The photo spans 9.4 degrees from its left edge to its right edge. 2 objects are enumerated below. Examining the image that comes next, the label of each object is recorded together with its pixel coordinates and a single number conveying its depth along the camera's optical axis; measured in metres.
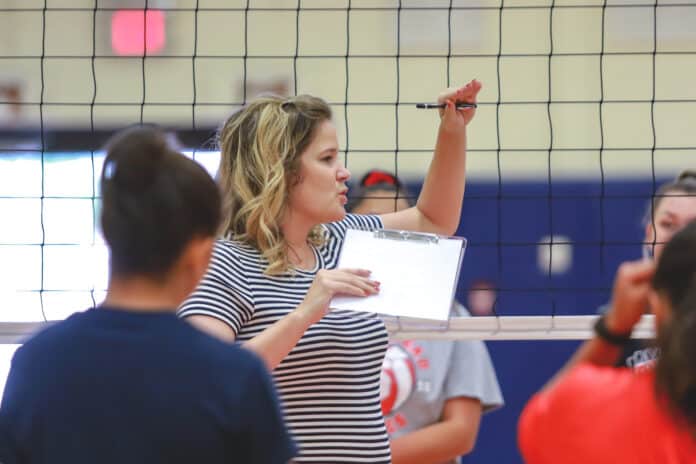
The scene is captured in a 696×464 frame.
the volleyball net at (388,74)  13.50
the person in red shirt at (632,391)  7.28
